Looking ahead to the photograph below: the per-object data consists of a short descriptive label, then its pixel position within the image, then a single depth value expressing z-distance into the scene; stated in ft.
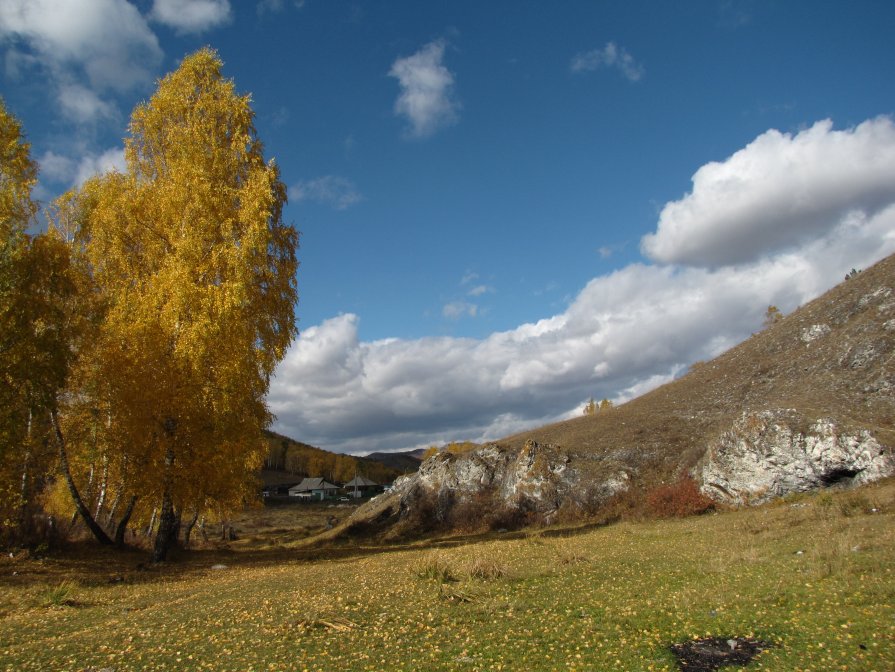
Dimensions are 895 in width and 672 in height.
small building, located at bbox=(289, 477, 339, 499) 512.22
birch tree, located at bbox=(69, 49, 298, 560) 73.15
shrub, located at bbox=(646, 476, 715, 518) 117.39
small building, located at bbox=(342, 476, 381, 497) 538.47
